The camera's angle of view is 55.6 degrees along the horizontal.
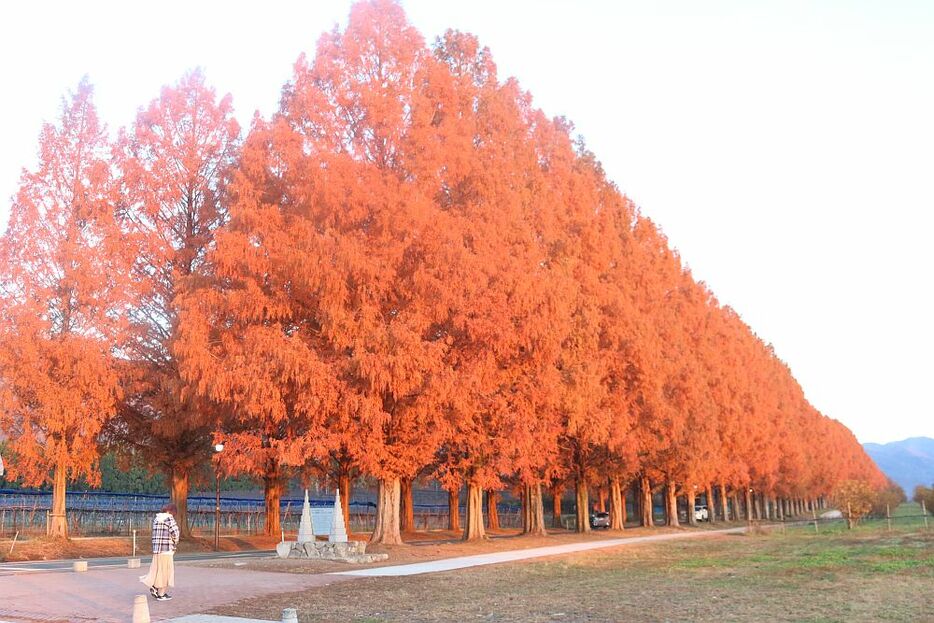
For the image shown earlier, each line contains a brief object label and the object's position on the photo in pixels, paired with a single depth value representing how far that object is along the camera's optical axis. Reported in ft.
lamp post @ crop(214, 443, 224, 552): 89.40
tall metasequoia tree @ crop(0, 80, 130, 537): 96.89
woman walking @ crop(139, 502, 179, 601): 49.90
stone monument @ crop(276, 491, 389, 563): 80.23
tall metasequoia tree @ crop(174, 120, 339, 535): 84.99
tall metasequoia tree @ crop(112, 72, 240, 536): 108.17
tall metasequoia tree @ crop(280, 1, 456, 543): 86.02
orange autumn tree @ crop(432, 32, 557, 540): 91.50
